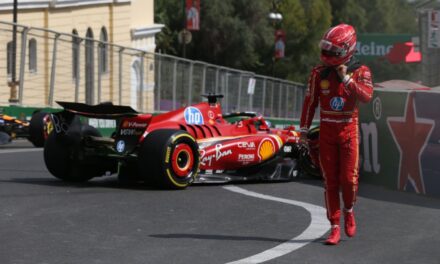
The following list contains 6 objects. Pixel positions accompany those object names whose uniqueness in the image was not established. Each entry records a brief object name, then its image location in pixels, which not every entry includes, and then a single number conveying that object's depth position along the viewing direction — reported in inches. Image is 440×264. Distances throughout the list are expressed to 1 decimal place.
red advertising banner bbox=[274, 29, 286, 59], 1820.9
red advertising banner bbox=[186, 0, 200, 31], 1665.8
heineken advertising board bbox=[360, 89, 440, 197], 432.5
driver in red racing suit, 306.0
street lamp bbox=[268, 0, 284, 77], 1758.1
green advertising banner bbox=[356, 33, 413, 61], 2036.2
